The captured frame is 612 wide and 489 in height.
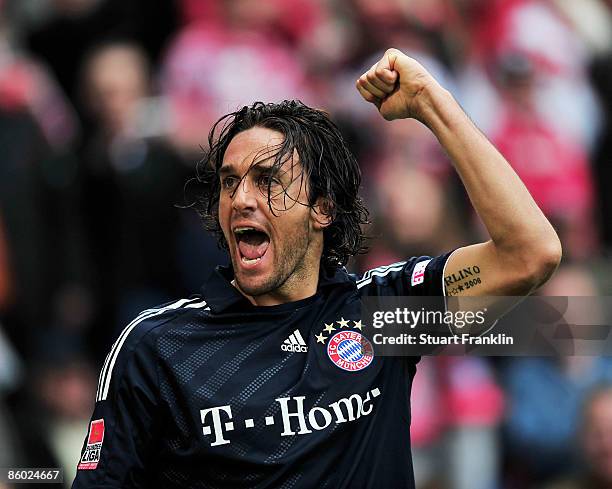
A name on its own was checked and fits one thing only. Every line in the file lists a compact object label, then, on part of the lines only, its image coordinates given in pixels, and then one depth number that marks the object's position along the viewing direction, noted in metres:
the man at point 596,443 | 13.31
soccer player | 7.00
